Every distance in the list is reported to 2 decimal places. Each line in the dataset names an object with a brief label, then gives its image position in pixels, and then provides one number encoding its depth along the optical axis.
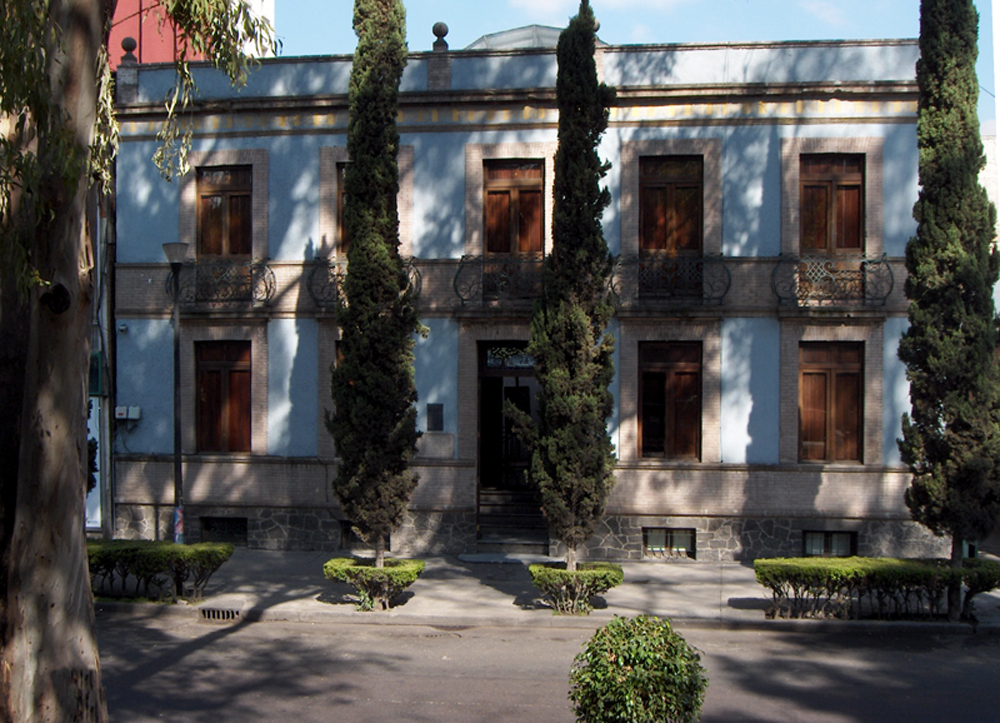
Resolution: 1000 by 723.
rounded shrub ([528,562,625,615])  12.65
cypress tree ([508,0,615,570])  12.91
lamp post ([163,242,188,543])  13.90
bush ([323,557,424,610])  12.87
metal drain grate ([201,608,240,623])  12.82
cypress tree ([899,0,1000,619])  12.53
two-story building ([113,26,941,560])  16.28
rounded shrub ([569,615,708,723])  5.93
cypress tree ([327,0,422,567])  13.19
